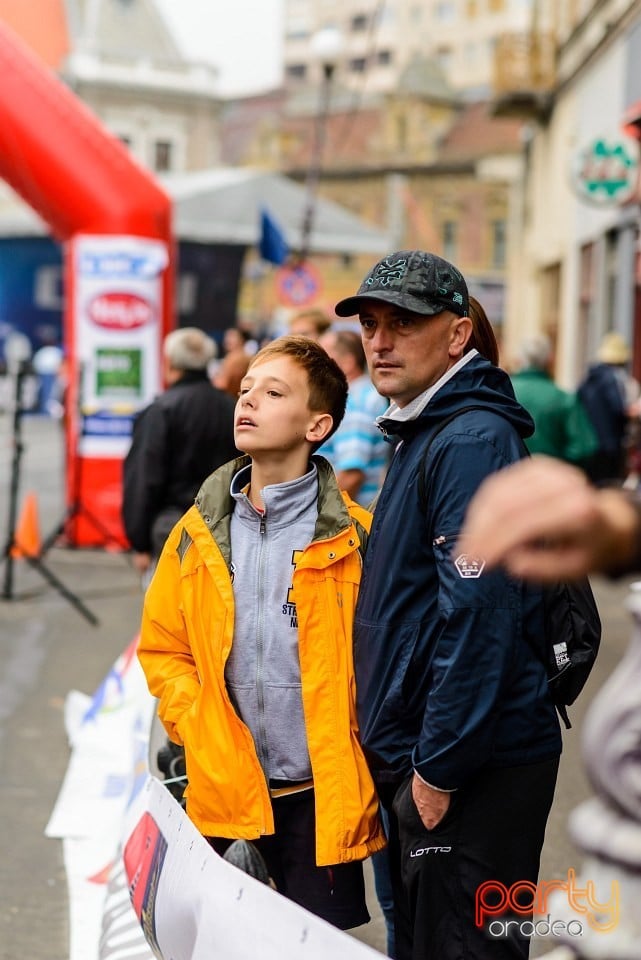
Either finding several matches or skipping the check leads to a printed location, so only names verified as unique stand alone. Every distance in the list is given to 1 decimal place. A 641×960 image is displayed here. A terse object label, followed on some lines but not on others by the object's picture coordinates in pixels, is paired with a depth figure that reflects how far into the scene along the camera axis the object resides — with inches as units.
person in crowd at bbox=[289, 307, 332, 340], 546.7
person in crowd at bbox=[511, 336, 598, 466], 657.9
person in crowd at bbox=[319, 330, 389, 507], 506.4
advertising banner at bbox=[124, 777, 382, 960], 176.9
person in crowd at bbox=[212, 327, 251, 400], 580.5
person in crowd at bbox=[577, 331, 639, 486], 924.4
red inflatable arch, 887.3
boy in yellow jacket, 220.7
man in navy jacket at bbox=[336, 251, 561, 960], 197.9
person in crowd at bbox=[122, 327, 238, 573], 529.5
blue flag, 1287.3
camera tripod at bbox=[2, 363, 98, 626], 724.1
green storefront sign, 1137.3
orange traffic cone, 867.9
